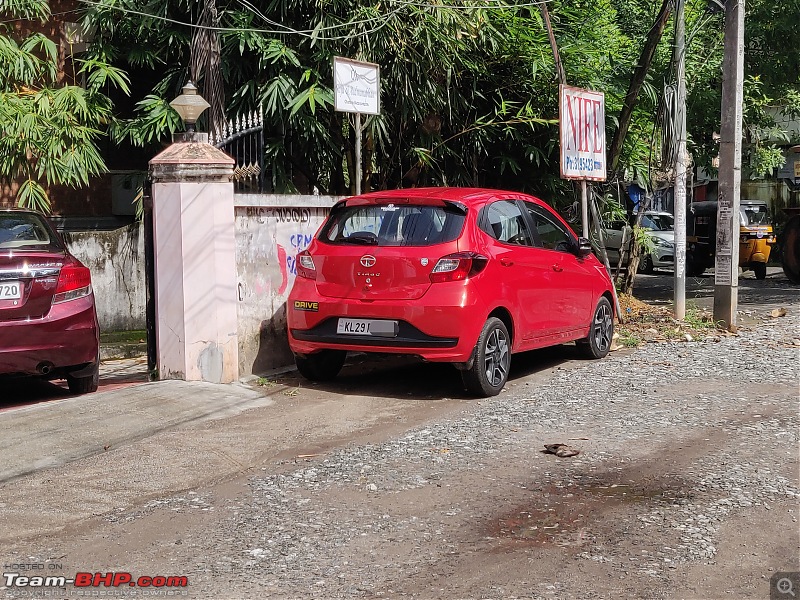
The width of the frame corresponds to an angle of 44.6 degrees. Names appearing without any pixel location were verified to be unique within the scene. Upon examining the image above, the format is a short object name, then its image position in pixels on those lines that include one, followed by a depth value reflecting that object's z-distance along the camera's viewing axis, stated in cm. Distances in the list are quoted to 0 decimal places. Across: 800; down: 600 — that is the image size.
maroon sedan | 764
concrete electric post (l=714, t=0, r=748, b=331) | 1221
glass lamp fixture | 894
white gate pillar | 828
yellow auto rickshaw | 2181
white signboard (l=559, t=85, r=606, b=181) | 1189
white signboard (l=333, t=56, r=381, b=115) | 970
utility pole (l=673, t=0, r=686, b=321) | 1295
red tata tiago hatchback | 787
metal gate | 1018
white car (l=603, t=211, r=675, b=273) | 2427
